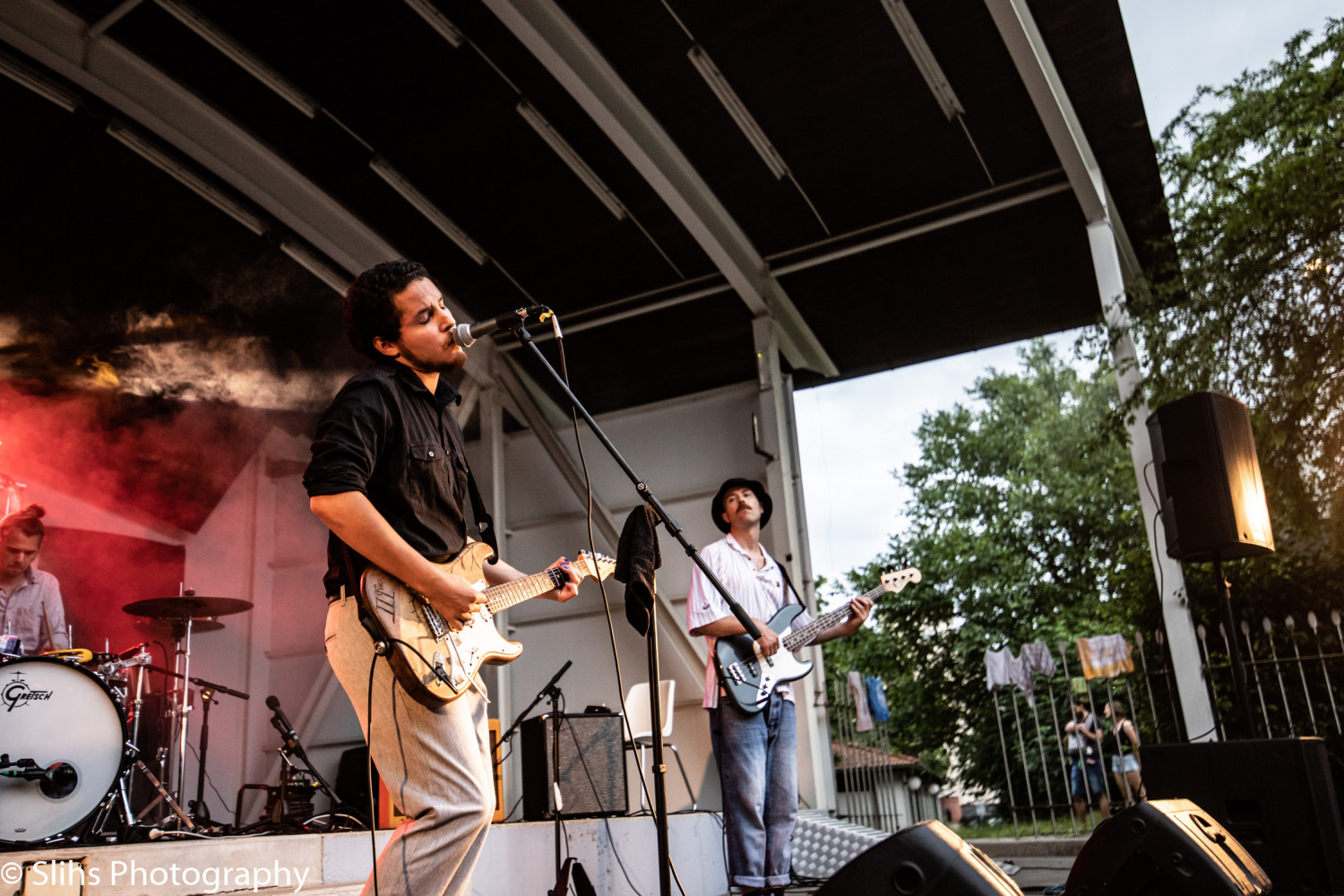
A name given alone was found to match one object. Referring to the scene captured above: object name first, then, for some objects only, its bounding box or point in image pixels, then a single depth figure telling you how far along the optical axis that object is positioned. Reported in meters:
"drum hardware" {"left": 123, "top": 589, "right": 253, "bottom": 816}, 5.34
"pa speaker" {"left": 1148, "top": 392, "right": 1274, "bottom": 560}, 4.05
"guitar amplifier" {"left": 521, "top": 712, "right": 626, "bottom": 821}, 4.80
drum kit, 3.57
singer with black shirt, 1.81
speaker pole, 3.74
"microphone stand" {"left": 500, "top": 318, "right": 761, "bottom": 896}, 2.24
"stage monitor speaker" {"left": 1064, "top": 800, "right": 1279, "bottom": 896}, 2.32
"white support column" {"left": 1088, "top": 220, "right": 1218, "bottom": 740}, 5.89
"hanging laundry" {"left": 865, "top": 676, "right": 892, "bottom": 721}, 7.92
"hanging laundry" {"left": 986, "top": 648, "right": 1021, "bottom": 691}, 7.53
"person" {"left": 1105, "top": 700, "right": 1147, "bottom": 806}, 5.92
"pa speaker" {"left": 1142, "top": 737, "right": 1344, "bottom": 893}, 3.24
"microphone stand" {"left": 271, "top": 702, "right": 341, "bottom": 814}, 5.30
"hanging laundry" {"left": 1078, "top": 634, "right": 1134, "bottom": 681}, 6.43
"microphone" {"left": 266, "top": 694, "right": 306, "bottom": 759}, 5.33
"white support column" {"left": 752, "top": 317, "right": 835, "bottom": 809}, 6.81
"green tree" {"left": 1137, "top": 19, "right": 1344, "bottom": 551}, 5.31
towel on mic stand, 2.56
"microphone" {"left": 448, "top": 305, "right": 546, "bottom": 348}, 2.32
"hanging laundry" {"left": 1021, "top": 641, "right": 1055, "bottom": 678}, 7.32
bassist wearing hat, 3.73
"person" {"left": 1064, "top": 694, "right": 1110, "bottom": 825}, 8.16
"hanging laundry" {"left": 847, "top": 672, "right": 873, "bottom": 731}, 7.62
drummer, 5.37
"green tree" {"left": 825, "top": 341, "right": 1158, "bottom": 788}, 23.41
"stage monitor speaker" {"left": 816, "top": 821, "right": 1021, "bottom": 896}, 1.59
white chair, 6.00
